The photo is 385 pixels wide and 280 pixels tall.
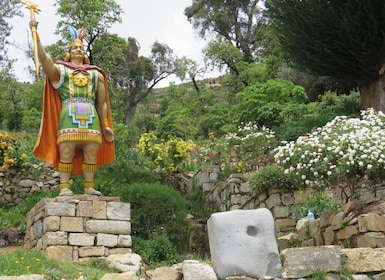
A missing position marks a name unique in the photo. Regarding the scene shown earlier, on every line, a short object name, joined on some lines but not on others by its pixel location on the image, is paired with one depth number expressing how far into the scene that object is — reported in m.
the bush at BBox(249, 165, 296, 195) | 10.44
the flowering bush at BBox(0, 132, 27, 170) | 13.63
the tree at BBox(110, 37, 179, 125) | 29.56
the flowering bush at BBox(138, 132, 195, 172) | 14.61
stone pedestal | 6.95
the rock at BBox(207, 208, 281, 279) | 4.93
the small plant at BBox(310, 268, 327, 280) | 5.02
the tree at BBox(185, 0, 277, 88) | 29.19
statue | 7.37
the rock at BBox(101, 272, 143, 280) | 5.02
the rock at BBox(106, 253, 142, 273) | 6.35
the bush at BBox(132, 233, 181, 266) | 8.84
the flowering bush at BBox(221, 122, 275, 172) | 13.52
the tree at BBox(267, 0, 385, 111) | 12.84
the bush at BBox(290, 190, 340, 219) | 9.63
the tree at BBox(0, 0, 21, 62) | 27.64
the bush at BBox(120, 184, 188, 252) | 10.06
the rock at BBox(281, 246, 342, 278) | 5.08
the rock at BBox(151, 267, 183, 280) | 5.18
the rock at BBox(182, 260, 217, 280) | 4.97
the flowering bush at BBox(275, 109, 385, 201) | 7.52
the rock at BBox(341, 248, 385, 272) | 5.27
